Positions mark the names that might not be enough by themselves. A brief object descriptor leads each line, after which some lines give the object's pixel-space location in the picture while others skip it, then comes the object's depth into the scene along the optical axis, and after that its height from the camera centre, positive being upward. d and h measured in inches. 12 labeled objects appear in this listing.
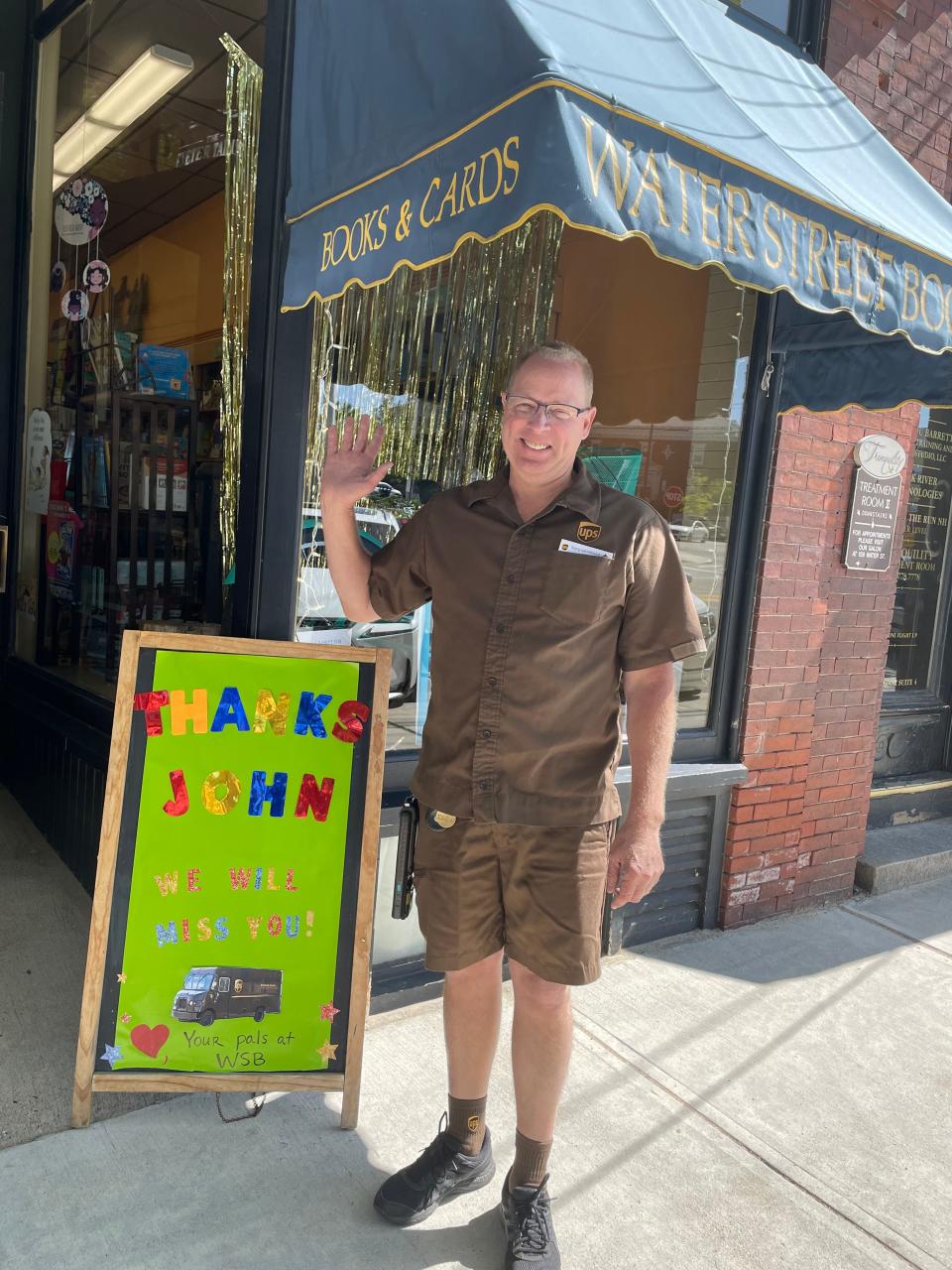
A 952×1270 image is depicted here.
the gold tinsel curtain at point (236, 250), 122.3 +34.8
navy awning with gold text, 73.4 +33.9
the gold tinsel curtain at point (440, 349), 129.0 +26.6
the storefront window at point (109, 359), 159.3 +26.5
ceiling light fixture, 169.5 +74.8
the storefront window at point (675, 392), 159.3 +27.9
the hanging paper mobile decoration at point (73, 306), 169.8 +35.4
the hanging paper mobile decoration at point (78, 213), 170.4 +51.9
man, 83.2 -16.6
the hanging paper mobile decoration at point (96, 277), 172.1 +41.5
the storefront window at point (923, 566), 216.1 +3.6
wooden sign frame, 94.0 -38.6
